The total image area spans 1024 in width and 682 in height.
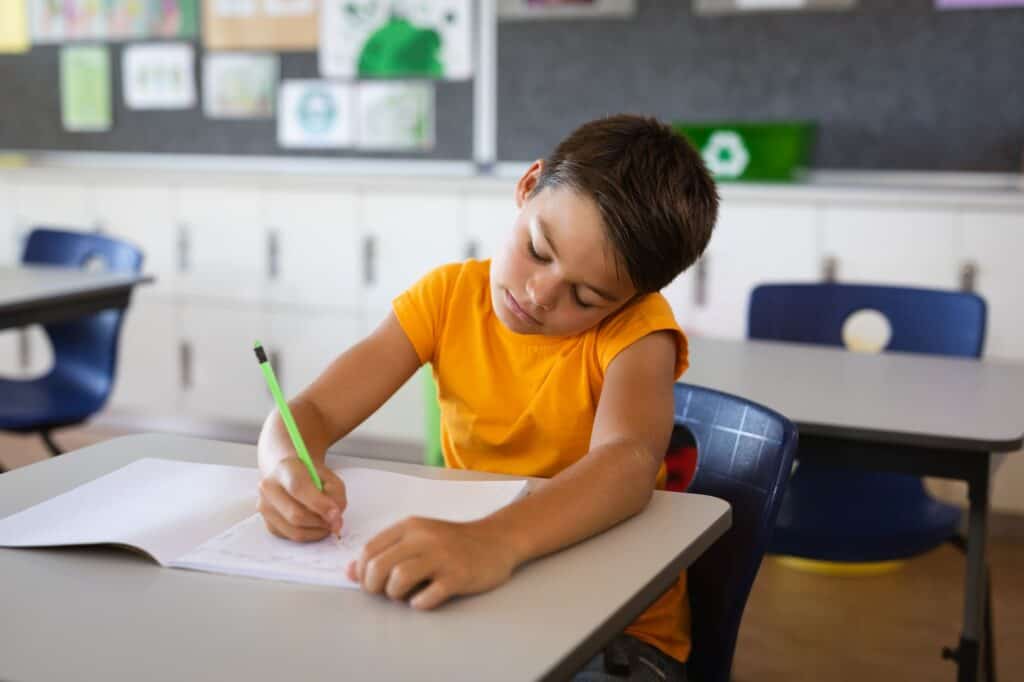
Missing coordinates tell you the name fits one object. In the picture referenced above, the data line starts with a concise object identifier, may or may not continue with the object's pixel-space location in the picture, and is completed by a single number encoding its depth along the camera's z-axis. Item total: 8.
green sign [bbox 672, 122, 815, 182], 3.35
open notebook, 1.00
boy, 1.02
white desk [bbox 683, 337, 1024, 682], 1.64
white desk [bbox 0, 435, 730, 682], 0.82
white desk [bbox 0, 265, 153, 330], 2.55
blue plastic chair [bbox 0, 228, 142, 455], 2.81
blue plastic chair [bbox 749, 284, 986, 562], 1.95
